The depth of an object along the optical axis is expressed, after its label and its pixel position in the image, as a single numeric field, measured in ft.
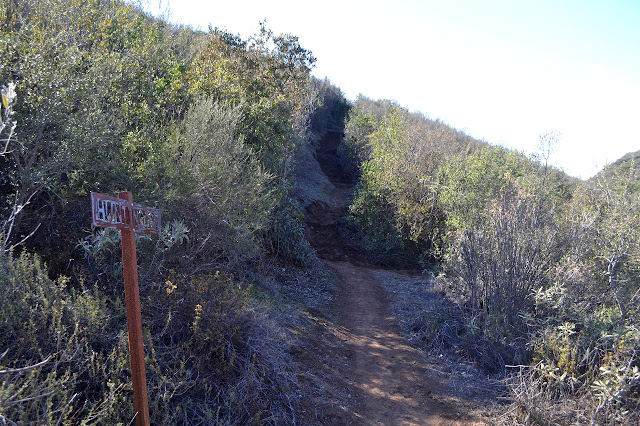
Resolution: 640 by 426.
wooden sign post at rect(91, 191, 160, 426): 8.57
